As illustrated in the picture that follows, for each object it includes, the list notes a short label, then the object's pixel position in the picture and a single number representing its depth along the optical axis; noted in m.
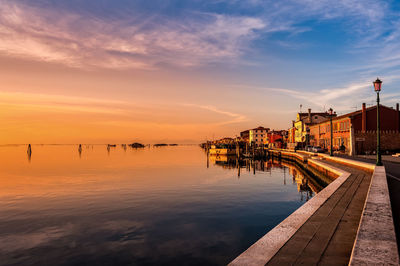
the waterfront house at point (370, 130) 50.69
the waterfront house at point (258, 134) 179.52
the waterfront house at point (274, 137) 126.54
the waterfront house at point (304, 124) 89.09
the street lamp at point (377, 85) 20.25
